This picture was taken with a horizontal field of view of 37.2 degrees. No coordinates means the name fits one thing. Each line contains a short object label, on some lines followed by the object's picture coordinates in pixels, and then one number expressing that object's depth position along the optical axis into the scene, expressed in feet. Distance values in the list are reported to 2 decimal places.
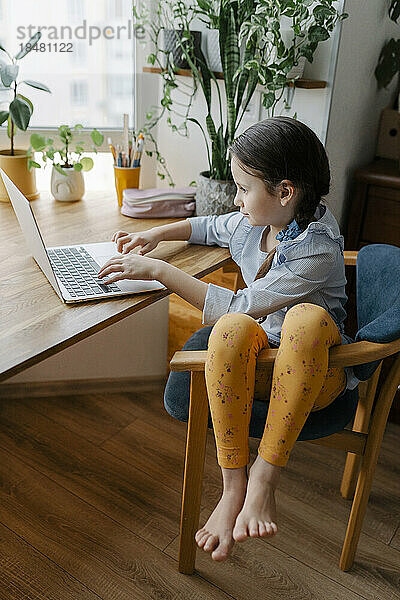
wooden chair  3.99
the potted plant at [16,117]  5.73
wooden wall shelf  5.73
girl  3.95
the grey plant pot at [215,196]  5.70
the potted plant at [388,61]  6.52
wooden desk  3.76
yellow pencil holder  6.20
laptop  4.31
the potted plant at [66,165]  6.13
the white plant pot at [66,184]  6.21
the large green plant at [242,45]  5.18
